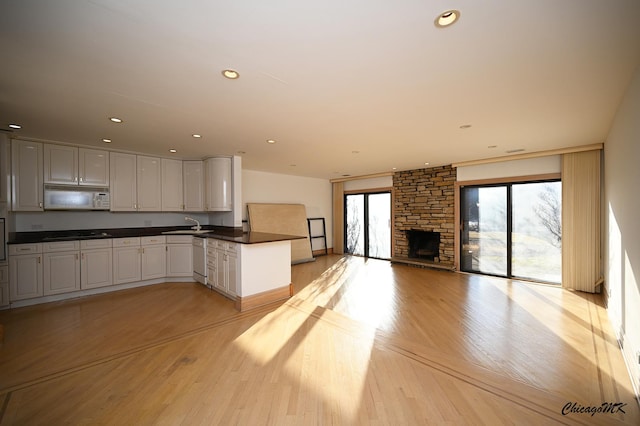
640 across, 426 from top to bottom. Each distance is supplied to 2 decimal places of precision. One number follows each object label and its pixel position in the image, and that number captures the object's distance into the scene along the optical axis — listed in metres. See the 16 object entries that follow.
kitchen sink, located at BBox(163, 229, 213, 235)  4.91
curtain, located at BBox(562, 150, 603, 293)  4.12
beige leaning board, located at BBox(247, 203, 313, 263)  6.37
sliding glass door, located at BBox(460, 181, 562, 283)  4.65
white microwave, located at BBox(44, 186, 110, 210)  4.08
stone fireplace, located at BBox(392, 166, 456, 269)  5.84
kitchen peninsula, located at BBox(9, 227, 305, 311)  3.58
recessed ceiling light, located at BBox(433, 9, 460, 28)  1.38
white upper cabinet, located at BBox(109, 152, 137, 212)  4.54
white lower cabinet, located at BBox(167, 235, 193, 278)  4.86
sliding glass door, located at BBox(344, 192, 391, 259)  7.23
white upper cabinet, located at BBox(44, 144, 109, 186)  4.00
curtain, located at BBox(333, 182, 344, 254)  8.09
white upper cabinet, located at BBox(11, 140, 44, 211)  3.74
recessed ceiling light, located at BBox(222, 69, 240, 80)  1.97
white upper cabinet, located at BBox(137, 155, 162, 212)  4.82
